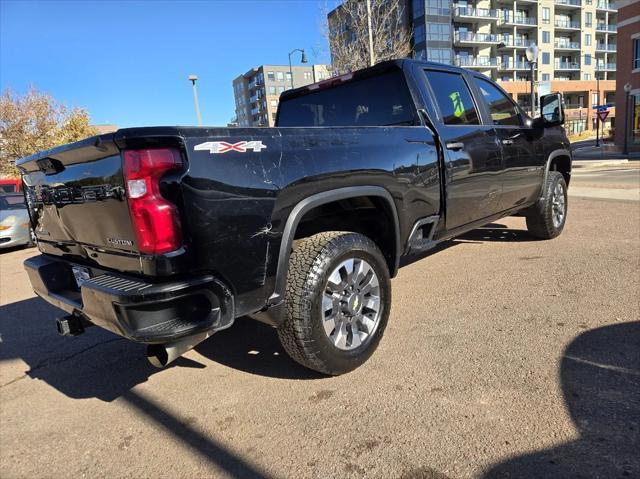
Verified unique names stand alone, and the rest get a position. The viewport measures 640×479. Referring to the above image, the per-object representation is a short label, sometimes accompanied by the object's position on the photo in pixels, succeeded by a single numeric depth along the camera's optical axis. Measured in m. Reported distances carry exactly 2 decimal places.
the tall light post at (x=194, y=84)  17.66
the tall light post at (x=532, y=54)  13.85
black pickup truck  2.09
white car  9.84
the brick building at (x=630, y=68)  25.18
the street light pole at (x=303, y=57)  22.56
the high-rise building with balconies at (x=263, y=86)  93.81
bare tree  17.27
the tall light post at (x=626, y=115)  23.54
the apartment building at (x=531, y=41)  55.53
